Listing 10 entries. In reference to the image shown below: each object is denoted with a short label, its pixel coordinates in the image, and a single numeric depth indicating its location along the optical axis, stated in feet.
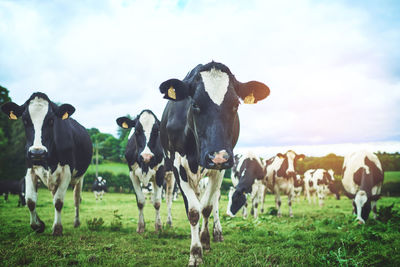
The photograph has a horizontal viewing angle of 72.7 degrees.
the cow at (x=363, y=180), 26.35
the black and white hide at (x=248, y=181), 32.86
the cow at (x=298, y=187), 69.97
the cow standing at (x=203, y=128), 10.80
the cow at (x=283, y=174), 43.78
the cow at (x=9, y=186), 71.98
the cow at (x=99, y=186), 74.54
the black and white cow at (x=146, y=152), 23.18
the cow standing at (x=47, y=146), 18.26
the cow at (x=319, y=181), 70.90
